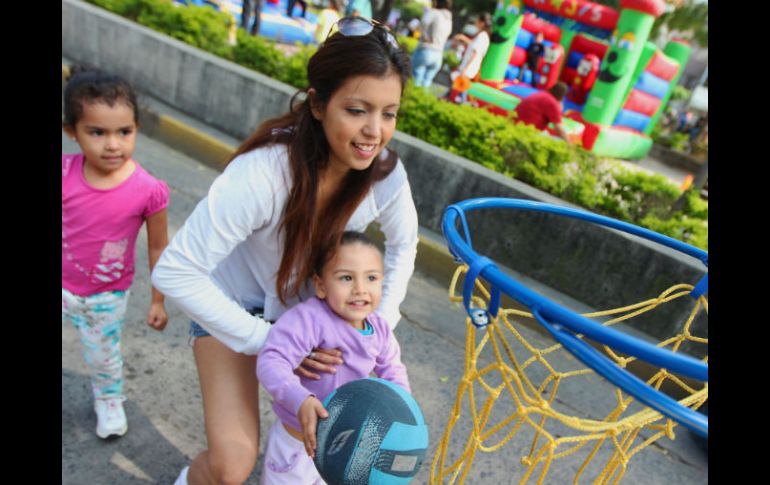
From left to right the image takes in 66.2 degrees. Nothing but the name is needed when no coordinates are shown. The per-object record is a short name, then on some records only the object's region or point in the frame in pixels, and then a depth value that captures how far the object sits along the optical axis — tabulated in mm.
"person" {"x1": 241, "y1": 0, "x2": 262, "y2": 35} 9766
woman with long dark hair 1718
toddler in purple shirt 1756
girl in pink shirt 2010
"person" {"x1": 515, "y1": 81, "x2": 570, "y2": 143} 7574
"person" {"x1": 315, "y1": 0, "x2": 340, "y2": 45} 9103
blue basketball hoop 945
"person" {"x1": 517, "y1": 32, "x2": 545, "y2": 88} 11133
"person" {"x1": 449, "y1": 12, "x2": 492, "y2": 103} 8164
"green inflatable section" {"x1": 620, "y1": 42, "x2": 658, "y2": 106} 10148
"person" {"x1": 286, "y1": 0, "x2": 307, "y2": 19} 14125
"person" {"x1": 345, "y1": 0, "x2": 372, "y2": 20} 8055
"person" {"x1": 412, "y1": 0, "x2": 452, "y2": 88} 8352
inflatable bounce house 9227
